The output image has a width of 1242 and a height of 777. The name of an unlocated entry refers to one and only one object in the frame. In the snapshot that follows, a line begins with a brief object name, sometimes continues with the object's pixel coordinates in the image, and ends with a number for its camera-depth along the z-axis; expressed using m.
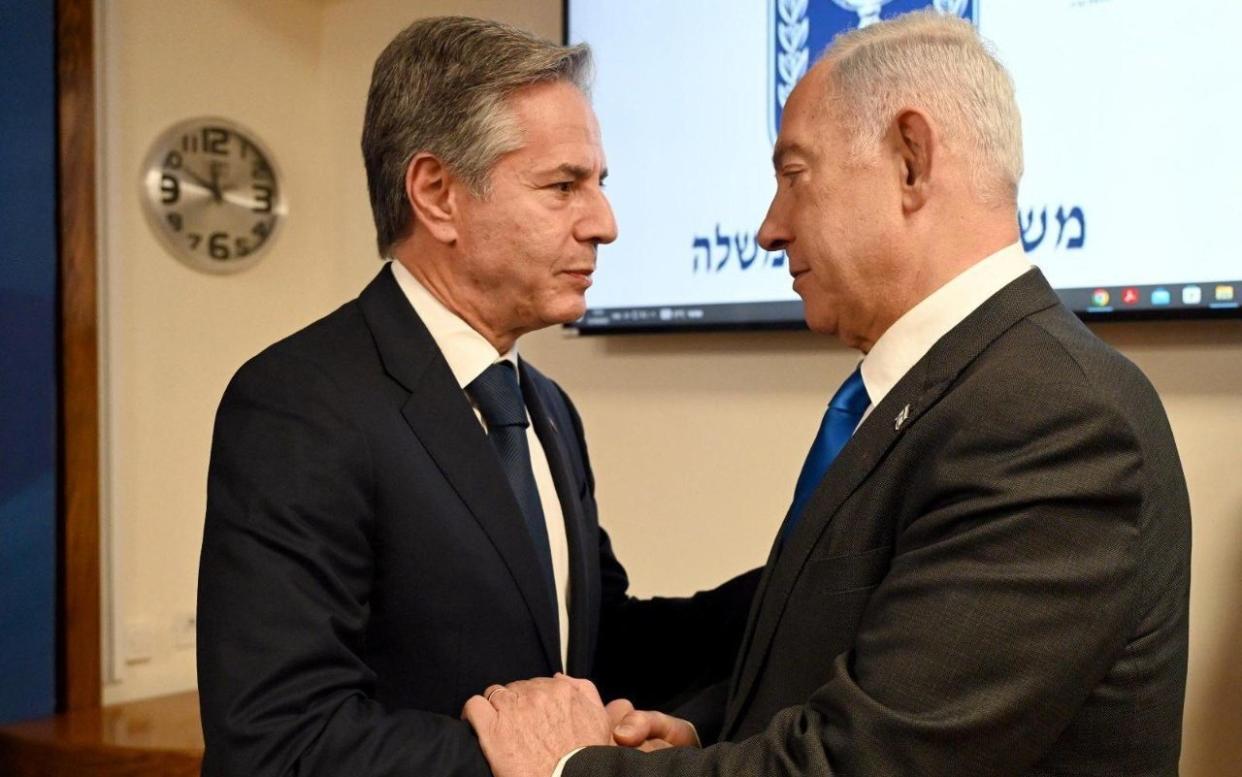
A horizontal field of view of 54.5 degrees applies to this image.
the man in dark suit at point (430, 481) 1.29
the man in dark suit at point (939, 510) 1.09
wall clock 3.56
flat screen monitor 2.08
